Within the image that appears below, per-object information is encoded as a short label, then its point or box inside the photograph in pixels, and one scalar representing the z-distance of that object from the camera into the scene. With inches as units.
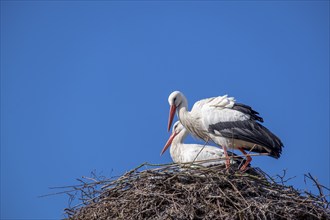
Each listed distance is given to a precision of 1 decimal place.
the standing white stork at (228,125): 719.1
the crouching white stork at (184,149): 735.7
